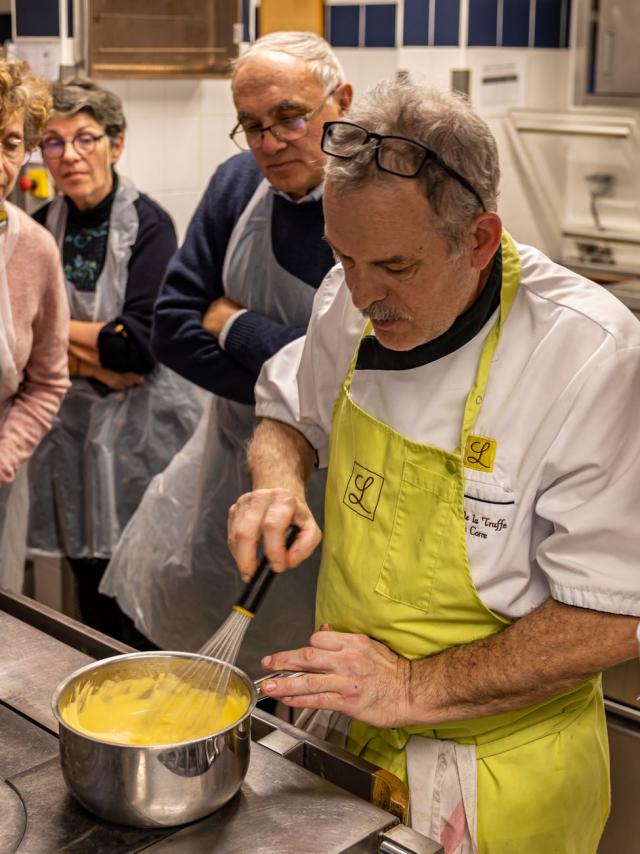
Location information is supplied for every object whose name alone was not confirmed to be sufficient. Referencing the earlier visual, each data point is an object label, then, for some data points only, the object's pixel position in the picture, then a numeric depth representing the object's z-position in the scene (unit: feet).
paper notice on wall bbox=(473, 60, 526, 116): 11.76
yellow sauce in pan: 3.96
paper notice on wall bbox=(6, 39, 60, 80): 11.00
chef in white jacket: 4.22
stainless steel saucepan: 3.49
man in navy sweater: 6.56
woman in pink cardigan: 6.79
